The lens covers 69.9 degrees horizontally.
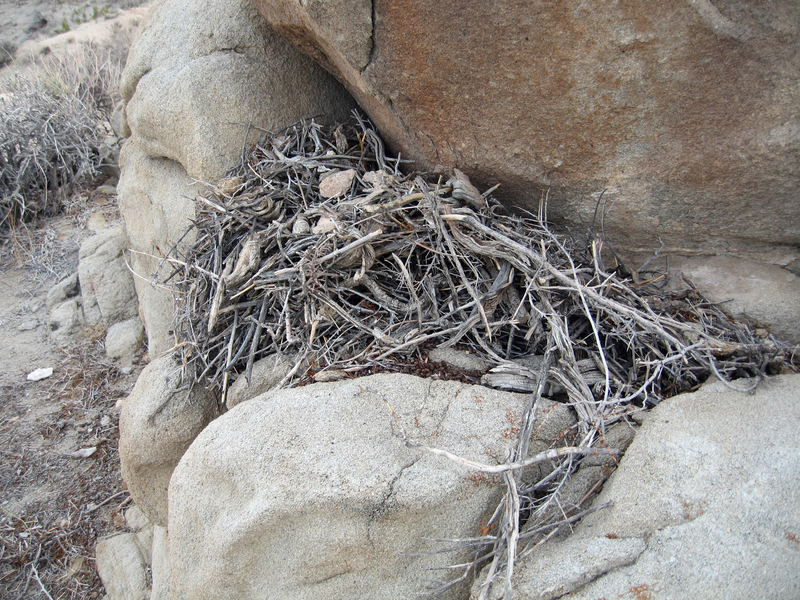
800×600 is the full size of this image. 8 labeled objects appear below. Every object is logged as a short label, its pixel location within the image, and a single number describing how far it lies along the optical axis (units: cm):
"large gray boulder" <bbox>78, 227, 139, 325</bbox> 439
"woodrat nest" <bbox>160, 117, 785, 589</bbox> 199
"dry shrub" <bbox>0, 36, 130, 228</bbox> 539
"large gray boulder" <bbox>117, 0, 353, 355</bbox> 308
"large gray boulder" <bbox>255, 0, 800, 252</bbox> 192
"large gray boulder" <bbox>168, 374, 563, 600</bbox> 176
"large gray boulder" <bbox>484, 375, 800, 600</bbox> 146
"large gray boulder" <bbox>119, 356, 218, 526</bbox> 254
